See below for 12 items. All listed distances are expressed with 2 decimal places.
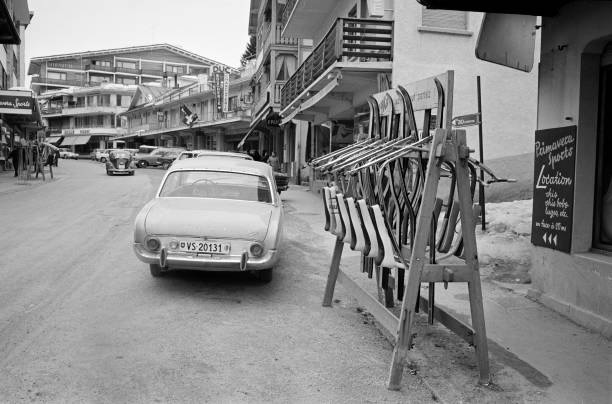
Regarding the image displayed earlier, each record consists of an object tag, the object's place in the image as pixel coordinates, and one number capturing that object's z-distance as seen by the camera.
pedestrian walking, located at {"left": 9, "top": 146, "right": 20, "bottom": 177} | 31.18
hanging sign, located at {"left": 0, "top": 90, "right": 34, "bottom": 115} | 26.17
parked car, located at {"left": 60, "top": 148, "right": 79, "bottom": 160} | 74.62
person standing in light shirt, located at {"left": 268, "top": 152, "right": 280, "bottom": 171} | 26.56
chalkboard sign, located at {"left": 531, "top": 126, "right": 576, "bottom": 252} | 5.69
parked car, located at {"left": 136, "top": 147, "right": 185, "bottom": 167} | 49.00
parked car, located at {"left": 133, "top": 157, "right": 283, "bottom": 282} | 6.14
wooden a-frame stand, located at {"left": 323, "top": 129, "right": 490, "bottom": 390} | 3.91
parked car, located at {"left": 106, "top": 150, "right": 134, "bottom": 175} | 33.07
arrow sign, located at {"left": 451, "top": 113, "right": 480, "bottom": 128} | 7.89
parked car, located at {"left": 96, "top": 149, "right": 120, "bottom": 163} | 63.17
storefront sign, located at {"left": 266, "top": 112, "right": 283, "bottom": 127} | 31.38
